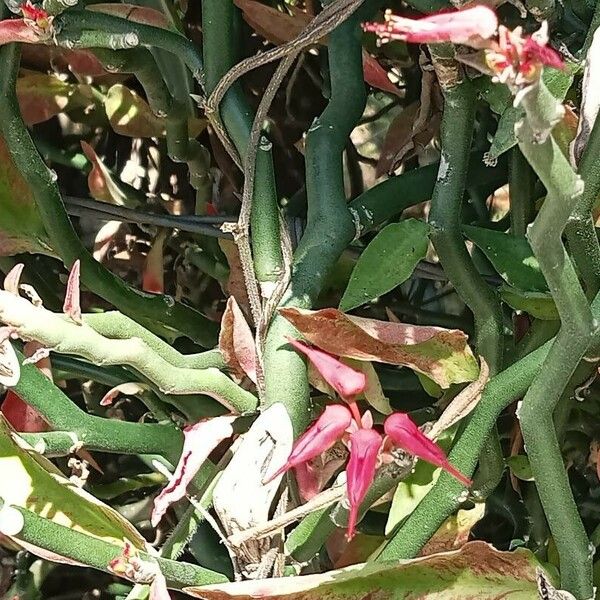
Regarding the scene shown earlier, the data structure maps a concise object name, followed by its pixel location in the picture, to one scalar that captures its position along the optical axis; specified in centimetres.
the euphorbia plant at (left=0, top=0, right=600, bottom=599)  37
